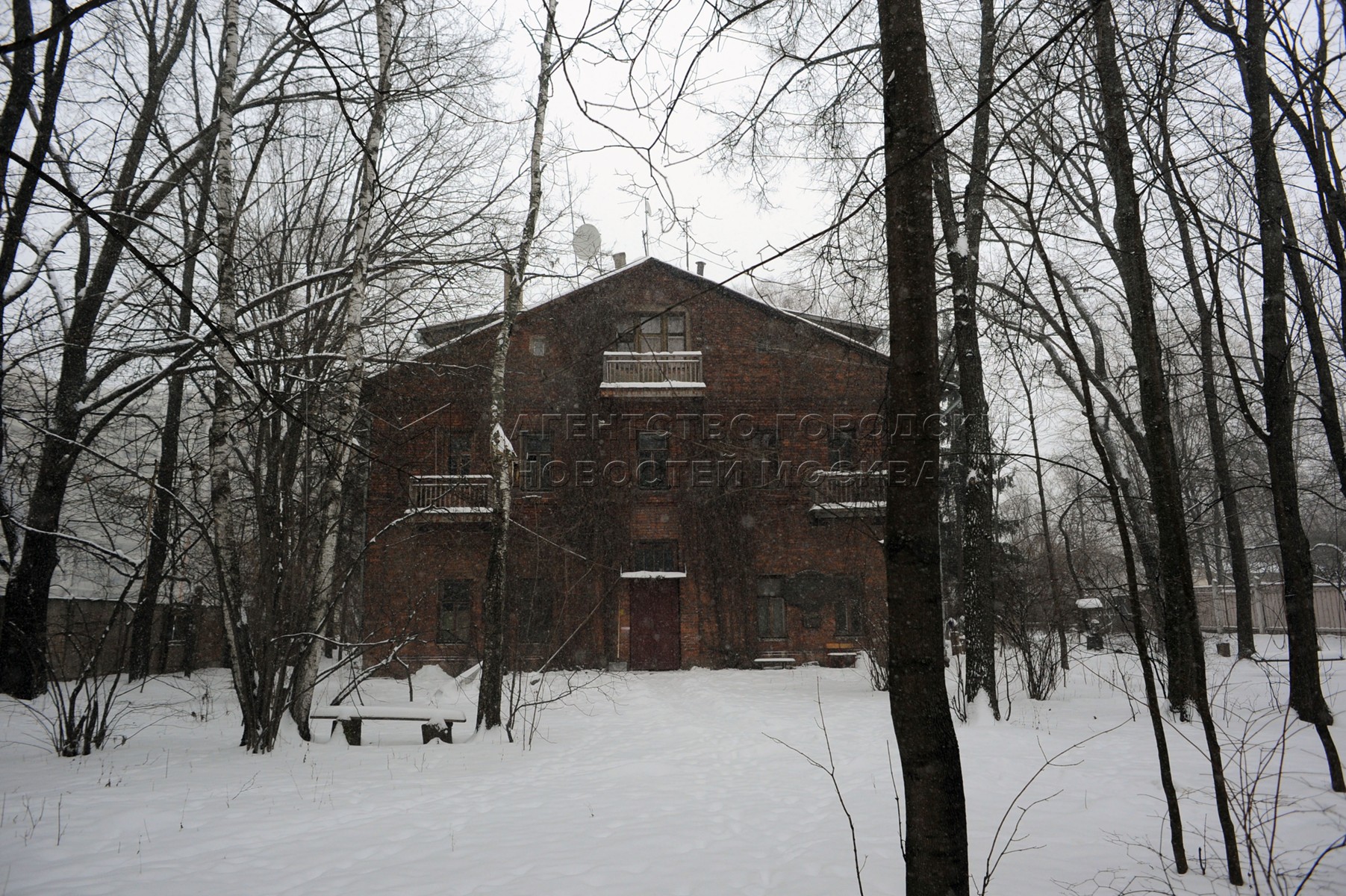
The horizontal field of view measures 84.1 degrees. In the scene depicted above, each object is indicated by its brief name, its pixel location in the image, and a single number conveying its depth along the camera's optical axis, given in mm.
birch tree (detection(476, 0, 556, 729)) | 8805
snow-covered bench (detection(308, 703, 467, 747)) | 8305
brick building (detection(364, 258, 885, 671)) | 18016
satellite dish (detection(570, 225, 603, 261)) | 19906
